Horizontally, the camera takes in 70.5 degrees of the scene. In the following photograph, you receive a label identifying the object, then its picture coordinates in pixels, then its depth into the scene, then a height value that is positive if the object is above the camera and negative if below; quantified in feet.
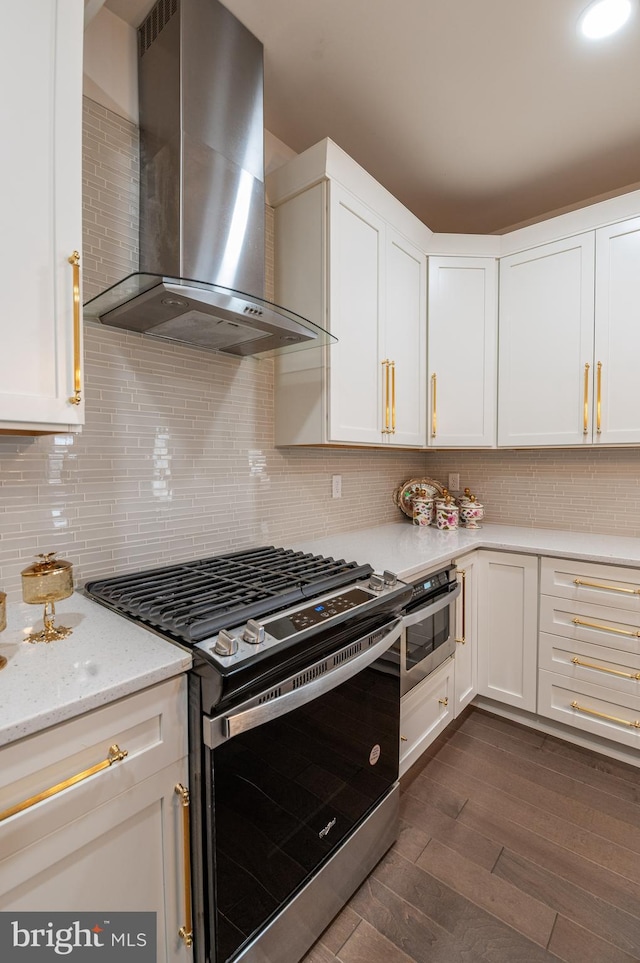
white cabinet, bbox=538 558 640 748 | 6.29 -2.64
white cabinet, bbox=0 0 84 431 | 3.01 +1.79
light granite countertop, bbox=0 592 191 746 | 2.45 -1.28
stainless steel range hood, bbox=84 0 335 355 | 4.43 +2.99
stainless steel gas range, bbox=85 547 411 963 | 3.12 -2.16
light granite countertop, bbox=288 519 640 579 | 6.05 -1.20
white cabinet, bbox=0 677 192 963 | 2.41 -2.07
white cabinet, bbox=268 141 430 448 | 5.81 +2.40
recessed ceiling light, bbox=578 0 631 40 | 4.64 +4.74
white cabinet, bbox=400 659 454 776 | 5.56 -3.30
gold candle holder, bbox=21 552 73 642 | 3.20 -0.86
